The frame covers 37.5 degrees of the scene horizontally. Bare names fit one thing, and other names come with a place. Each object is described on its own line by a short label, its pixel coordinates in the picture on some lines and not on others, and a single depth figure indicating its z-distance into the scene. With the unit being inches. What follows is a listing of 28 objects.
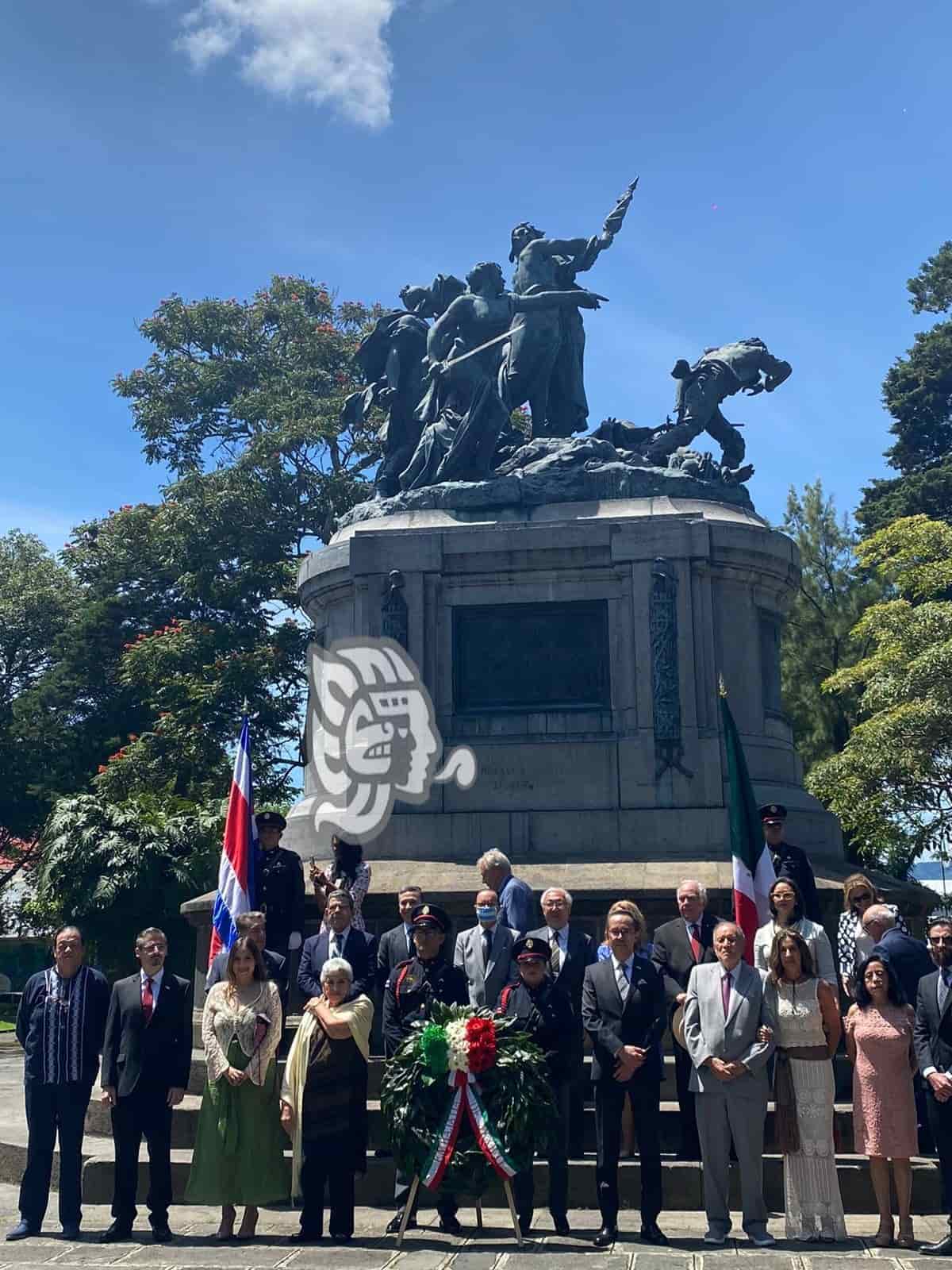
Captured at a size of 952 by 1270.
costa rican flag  396.8
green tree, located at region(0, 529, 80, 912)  1412.4
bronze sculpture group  593.6
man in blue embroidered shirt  331.6
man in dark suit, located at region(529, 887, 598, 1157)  329.1
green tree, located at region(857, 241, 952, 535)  1446.9
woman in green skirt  312.0
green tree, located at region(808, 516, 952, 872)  863.1
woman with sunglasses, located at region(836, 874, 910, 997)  354.6
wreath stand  294.2
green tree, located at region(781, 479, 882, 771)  1127.0
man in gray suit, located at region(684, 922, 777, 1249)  294.7
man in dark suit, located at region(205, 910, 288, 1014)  331.3
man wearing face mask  342.0
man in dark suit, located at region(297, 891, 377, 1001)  352.2
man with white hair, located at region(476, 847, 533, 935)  369.4
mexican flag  359.3
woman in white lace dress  294.5
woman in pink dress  296.7
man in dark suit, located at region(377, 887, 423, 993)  354.6
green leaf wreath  301.9
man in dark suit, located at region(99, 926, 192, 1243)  317.4
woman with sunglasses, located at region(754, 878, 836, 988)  310.0
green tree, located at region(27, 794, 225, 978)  823.1
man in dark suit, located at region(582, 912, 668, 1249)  299.3
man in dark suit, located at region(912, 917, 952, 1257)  301.9
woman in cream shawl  308.7
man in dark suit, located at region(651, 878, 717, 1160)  338.3
